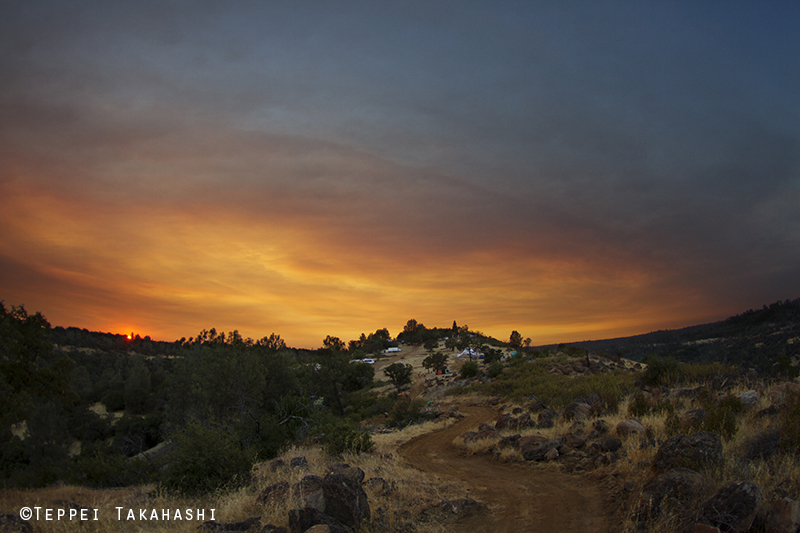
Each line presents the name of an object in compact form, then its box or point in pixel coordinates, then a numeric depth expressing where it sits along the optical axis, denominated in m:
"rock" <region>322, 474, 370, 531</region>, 8.03
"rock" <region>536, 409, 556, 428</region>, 17.81
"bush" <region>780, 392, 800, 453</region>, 8.14
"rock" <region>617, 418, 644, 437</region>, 11.91
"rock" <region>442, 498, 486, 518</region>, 9.59
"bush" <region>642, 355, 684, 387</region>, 23.75
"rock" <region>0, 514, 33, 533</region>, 8.25
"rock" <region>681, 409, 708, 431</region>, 10.60
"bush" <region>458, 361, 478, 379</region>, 49.84
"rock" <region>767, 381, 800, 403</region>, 11.89
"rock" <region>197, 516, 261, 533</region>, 7.73
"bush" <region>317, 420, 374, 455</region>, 14.90
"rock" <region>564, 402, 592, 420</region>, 17.23
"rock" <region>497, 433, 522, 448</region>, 15.59
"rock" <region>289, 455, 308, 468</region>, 12.74
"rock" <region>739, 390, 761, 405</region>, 12.28
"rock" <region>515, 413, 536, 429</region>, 18.72
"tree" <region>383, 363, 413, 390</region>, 53.78
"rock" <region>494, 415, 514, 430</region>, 19.34
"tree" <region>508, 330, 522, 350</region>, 103.56
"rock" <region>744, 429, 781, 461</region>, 8.26
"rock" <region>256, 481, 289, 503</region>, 9.10
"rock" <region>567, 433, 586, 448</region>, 13.44
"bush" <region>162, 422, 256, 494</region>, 11.88
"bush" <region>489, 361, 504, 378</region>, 45.72
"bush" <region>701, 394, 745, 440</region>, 9.69
